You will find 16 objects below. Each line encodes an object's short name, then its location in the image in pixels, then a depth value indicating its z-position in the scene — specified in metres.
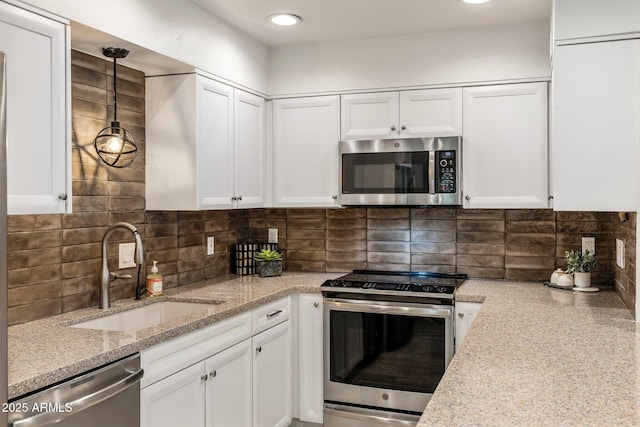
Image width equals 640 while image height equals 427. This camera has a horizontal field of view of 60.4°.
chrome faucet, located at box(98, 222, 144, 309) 2.41
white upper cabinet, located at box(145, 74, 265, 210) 2.77
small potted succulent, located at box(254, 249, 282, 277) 3.47
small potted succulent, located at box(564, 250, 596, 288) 2.94
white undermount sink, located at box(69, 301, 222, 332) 2.39
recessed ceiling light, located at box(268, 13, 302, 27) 2.91
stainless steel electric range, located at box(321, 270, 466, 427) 2.94
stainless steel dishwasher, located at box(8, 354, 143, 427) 1.53
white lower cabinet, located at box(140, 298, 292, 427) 2.07
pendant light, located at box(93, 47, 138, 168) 2.50
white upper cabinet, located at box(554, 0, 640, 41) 2.15
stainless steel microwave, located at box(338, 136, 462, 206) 3.10
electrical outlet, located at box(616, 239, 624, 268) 2.62
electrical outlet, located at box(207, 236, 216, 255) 3.40
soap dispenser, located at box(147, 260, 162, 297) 2.76
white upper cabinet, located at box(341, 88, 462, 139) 3.18
